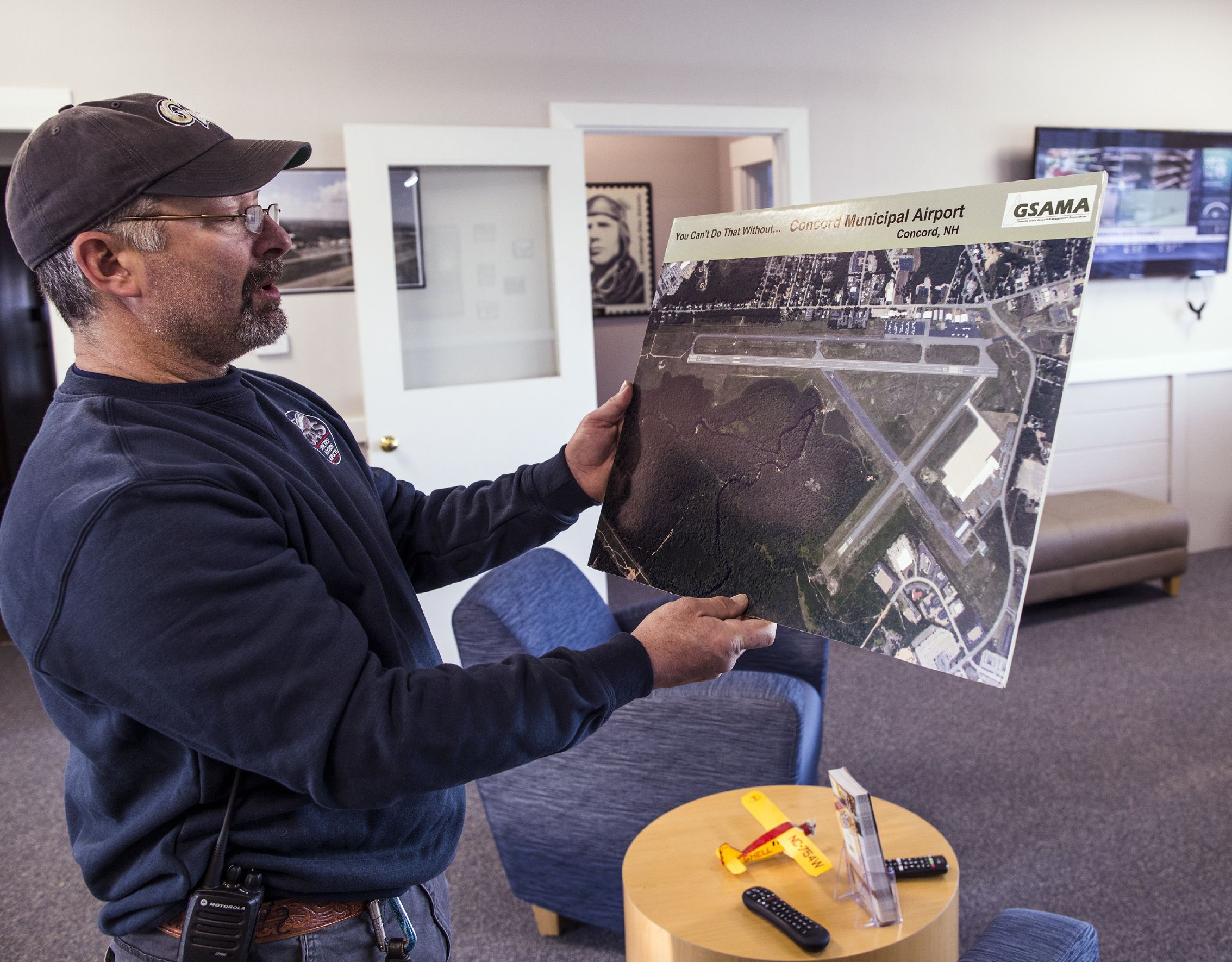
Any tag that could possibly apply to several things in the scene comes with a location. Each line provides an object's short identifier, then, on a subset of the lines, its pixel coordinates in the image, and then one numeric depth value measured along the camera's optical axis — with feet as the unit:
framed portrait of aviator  20.57
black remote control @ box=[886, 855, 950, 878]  5.16
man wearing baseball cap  2.63
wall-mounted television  15.06
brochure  4.71
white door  11.19
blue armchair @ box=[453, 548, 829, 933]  6.59
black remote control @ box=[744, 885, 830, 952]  4.62
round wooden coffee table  4.72
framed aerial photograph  11.37
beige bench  13.25
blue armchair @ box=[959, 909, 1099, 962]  3.81
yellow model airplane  5.28
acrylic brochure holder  4.82
